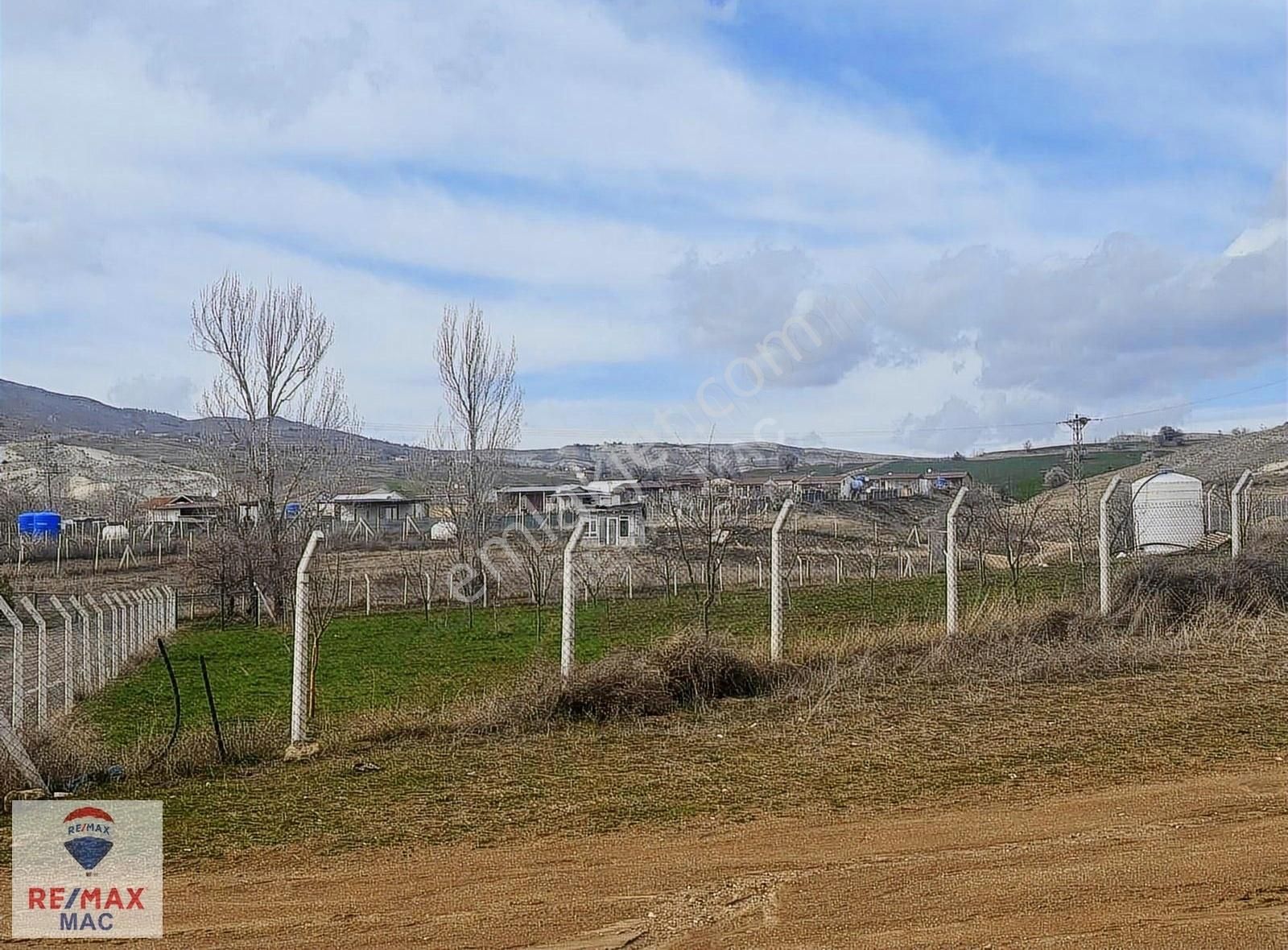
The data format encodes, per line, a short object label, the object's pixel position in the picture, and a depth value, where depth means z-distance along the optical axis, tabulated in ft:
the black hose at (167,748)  24.78
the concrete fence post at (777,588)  37.22
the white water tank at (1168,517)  80.23
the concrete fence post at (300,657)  27.25
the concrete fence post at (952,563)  40.01
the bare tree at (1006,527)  54.80
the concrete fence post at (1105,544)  43.21
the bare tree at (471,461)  126.31
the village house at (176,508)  202.24
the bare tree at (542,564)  76.64
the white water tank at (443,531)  139.95
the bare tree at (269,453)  102.03
